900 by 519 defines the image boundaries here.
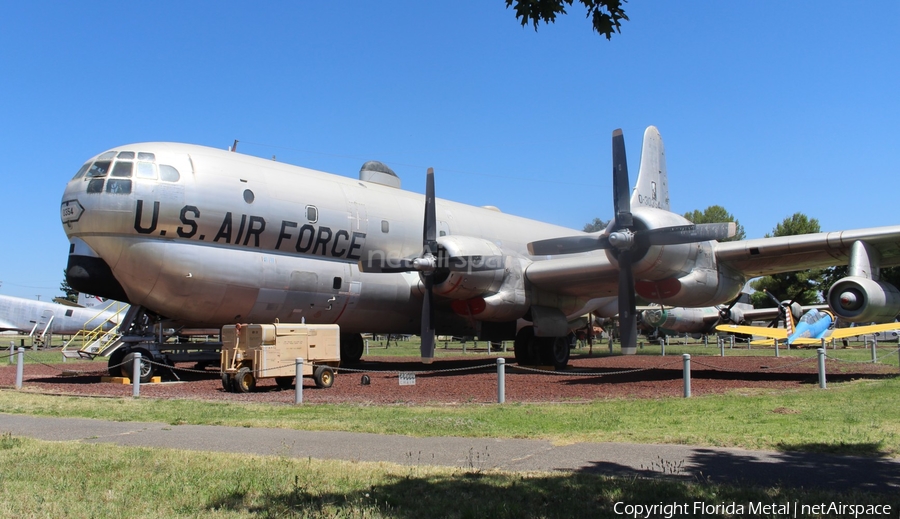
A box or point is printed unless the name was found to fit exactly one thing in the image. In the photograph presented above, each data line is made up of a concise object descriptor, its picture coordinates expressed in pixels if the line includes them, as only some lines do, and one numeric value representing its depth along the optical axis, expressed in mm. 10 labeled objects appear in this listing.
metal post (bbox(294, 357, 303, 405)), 12867
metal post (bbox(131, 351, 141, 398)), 14086
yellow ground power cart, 14844
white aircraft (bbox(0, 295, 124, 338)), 43656
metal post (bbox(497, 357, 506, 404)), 12754
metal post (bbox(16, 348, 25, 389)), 15567
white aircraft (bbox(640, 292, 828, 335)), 40969
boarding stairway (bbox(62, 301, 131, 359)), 17359
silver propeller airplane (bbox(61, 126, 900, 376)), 16156
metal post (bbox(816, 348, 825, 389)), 14448
